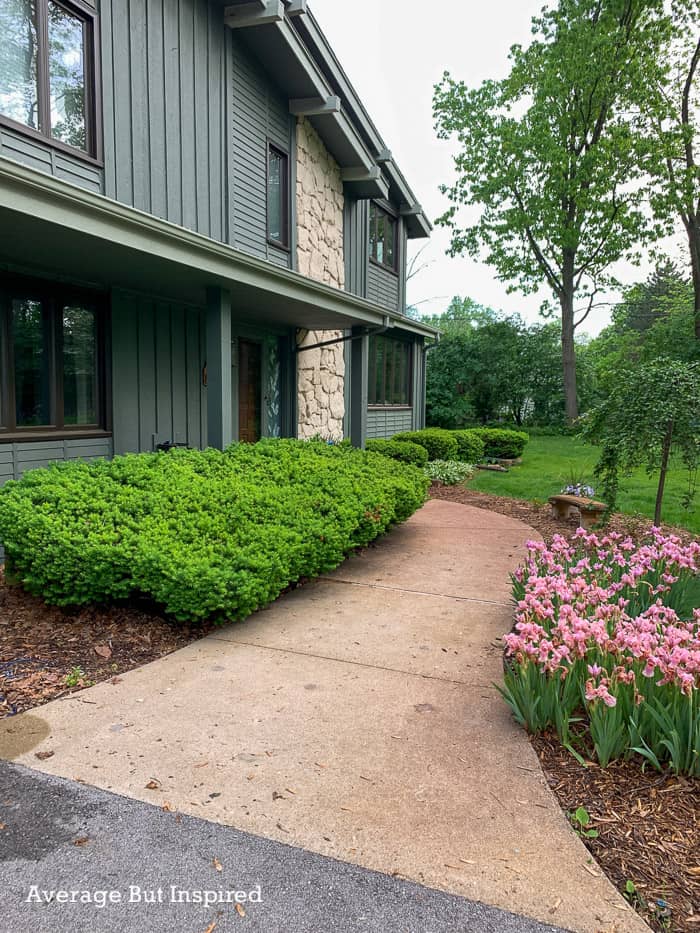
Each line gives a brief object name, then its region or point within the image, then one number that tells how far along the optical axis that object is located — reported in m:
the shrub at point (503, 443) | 14.80
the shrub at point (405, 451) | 11.47
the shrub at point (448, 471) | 11.62
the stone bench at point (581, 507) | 7.25
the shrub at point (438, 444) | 13.49
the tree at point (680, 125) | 20.78
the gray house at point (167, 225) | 5.75
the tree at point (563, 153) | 21.06
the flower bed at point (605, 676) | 2.59
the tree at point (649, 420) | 5.82
